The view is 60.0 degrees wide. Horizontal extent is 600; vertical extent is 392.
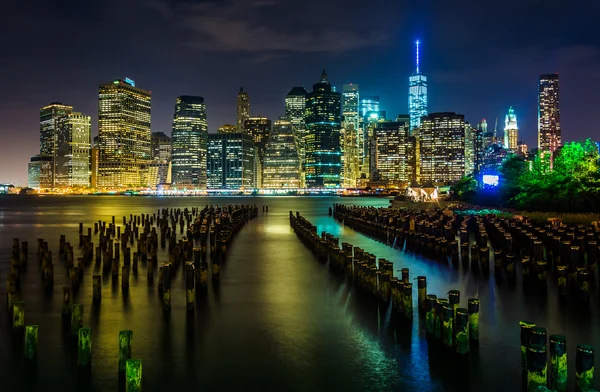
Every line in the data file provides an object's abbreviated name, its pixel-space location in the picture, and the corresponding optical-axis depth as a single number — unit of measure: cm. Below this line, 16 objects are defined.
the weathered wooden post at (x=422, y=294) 1748
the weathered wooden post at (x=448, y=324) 1398
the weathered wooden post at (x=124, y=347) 1269
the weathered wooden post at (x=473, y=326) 1459
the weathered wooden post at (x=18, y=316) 1628
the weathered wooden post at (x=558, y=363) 1122
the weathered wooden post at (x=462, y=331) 1346
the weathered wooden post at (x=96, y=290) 2043
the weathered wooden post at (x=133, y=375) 1114
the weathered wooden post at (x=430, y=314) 1495
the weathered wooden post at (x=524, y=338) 1227
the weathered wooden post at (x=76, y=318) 1538
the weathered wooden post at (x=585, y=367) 1079
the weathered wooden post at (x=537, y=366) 1090
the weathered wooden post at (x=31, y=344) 1387
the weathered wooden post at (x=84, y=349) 1320
